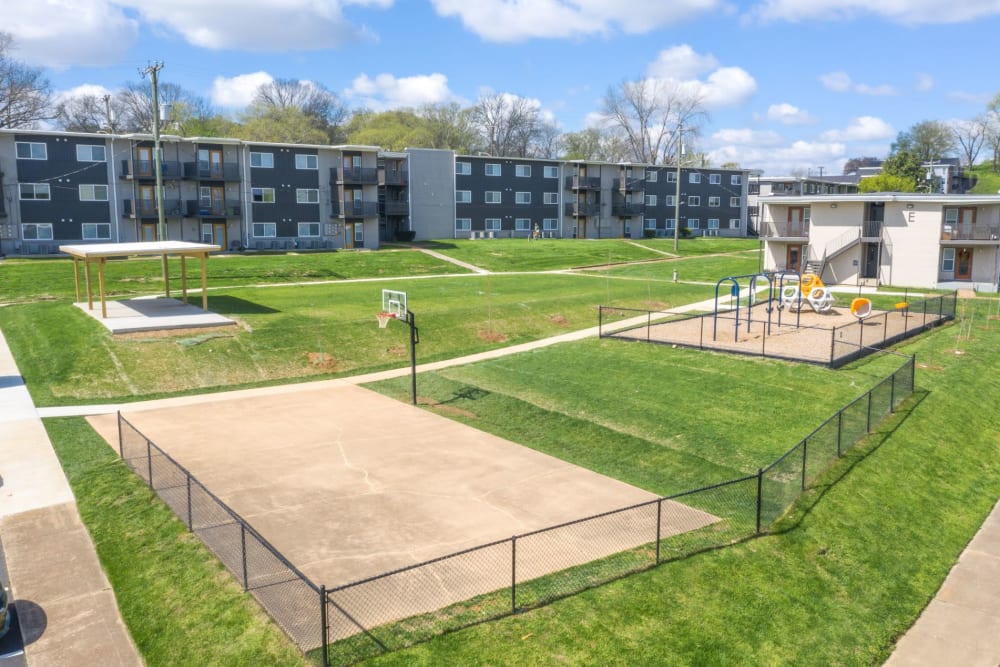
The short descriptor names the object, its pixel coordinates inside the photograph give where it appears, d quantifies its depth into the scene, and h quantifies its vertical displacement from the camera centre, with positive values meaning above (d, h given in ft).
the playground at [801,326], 96.84 -15.46
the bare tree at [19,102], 256.73 +38.57
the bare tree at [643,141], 391.24 +38.69
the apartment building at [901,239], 162.09 -4.16
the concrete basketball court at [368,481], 48.73 -19.60
